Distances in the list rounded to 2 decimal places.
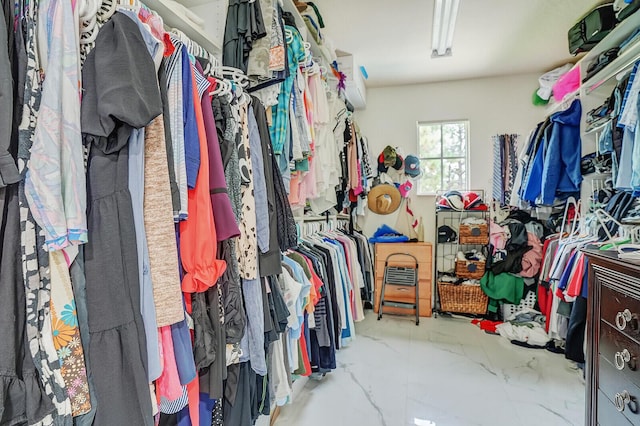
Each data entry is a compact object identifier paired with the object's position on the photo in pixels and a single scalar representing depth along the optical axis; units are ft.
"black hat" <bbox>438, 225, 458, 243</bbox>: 12.54
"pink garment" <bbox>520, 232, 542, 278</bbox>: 11.01
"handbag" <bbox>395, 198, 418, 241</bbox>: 13.20
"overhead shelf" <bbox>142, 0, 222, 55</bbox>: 3.48
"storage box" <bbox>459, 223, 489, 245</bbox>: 11.83
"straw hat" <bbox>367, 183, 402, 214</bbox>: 13.37
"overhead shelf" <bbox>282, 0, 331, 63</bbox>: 5.84
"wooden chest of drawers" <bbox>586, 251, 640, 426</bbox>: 3.22
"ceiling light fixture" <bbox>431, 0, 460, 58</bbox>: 7.80
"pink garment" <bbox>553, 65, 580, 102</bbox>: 9.37
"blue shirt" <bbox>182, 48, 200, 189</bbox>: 2.84
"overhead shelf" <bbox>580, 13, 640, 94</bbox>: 6.47
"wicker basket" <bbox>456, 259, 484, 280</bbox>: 11.91
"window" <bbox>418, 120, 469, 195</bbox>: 13.30
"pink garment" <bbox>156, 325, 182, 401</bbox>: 2.56
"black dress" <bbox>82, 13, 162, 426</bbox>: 2.15
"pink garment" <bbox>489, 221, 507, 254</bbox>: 11.50
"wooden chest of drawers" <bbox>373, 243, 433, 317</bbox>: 12.23
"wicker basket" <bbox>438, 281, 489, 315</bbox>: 11.76
